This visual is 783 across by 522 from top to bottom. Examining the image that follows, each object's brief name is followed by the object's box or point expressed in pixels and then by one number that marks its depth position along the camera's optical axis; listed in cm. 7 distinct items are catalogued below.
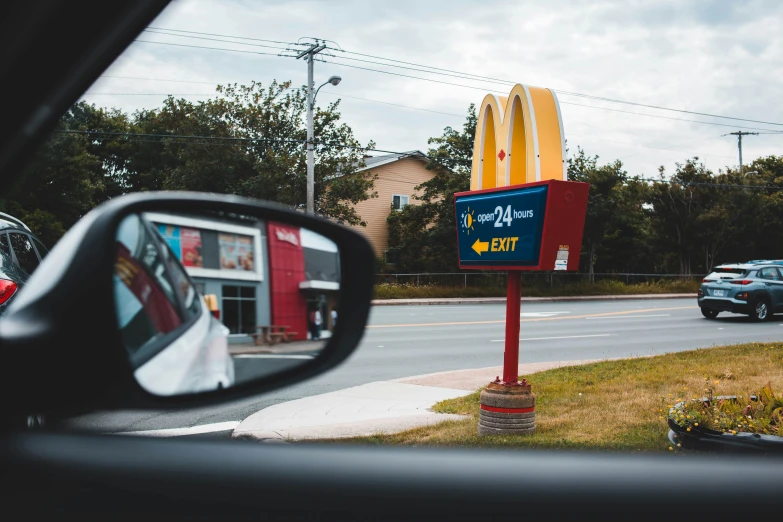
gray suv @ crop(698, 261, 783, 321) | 1927
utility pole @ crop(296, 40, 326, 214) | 1855
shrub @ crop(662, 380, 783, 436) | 497
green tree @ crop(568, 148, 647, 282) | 3356
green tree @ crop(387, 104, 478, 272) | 3234
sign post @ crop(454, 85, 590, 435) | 609
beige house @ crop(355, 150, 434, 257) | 3294
